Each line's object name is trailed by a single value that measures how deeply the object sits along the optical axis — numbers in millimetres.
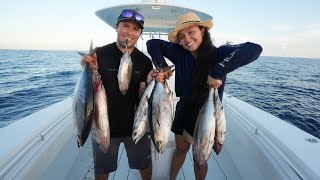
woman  1557
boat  1665
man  1743
